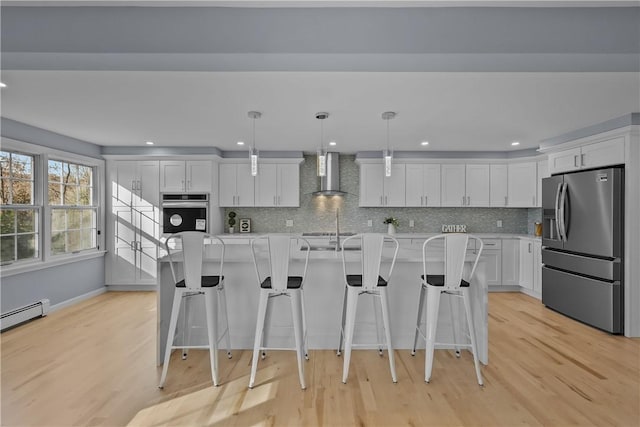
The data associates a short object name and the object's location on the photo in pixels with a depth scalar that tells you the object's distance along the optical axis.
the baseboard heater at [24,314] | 3.59
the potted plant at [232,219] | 5.88
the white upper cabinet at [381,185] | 5.73
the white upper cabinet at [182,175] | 5.39
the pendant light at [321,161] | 3.34
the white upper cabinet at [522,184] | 5.44
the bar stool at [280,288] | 2.43
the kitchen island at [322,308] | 3.06
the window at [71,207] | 4.54
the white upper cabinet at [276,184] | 5.71
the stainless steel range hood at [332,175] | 5.77
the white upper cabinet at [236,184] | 5.69
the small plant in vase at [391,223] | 5.81
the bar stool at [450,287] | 2.49
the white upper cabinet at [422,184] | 5.73
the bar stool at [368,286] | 2.49
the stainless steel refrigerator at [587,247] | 3.60
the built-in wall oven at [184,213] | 5.32
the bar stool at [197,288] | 2.49
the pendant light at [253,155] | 3.47
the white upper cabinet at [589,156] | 3.65
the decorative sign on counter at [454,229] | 5.91
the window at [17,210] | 3.81
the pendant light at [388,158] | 3.48
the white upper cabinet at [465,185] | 5.69
